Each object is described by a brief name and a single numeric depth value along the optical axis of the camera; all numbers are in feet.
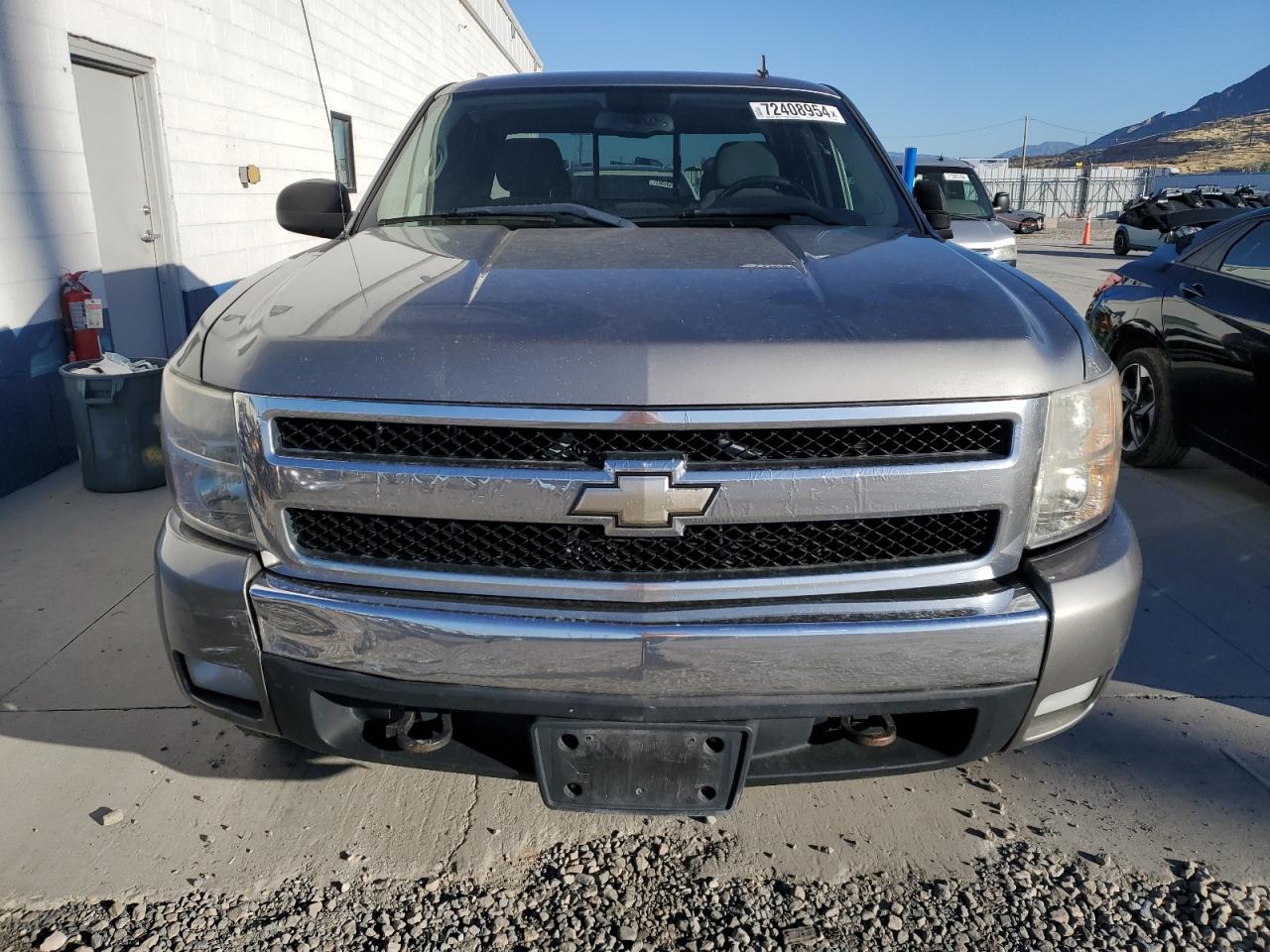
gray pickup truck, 5.91
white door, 20.99
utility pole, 153.40
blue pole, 35.88
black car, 14.71
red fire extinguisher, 17.90
